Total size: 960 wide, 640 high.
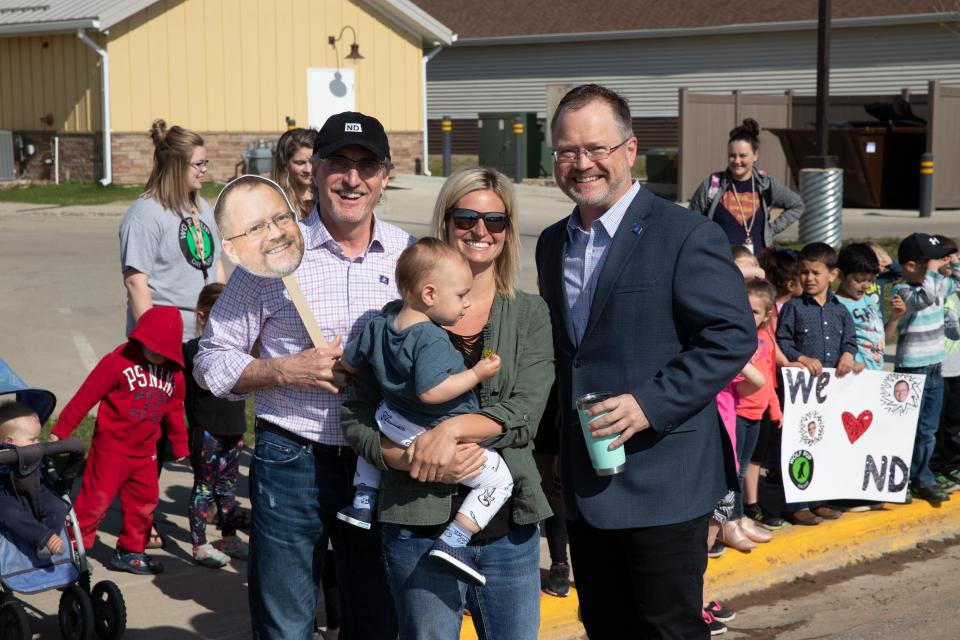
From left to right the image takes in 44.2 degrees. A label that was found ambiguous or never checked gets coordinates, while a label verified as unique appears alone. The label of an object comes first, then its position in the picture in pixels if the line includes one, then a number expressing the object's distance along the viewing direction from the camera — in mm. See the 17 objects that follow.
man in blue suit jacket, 3520
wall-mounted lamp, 27756
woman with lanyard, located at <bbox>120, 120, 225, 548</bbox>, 6086
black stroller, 4797
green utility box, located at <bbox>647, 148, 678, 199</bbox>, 26891
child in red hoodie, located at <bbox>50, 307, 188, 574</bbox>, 5629
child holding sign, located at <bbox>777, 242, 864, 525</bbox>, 6719
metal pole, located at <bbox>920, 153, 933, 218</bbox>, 22328
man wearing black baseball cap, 3768
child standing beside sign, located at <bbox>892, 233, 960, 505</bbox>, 7246
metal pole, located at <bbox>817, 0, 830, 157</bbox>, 16125
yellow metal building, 25562
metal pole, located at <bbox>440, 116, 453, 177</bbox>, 29644
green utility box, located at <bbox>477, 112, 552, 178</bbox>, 31438
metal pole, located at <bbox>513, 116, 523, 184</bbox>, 29828
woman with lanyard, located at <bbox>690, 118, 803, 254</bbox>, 8453
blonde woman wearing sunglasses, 3467
